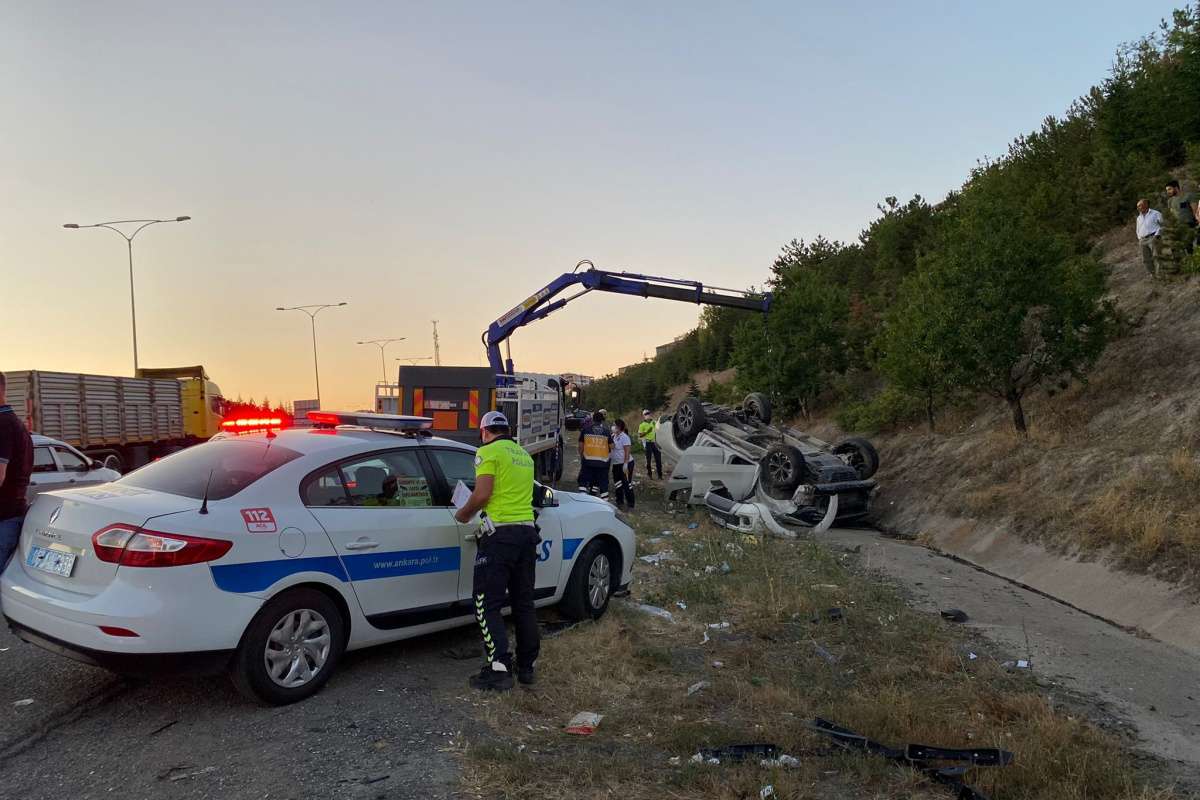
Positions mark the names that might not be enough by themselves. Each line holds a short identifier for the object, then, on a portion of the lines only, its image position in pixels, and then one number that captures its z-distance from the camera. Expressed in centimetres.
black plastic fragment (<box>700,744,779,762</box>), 414
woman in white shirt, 1539
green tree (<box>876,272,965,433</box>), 1449
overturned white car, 1337
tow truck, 1625
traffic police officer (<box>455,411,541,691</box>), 516
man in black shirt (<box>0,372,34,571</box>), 500
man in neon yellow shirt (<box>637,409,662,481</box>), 2019
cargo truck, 1670
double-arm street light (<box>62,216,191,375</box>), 2977
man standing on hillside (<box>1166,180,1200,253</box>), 1444
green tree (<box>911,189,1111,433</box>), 1379
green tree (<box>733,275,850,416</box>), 2388
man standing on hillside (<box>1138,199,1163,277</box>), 1514
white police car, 423
